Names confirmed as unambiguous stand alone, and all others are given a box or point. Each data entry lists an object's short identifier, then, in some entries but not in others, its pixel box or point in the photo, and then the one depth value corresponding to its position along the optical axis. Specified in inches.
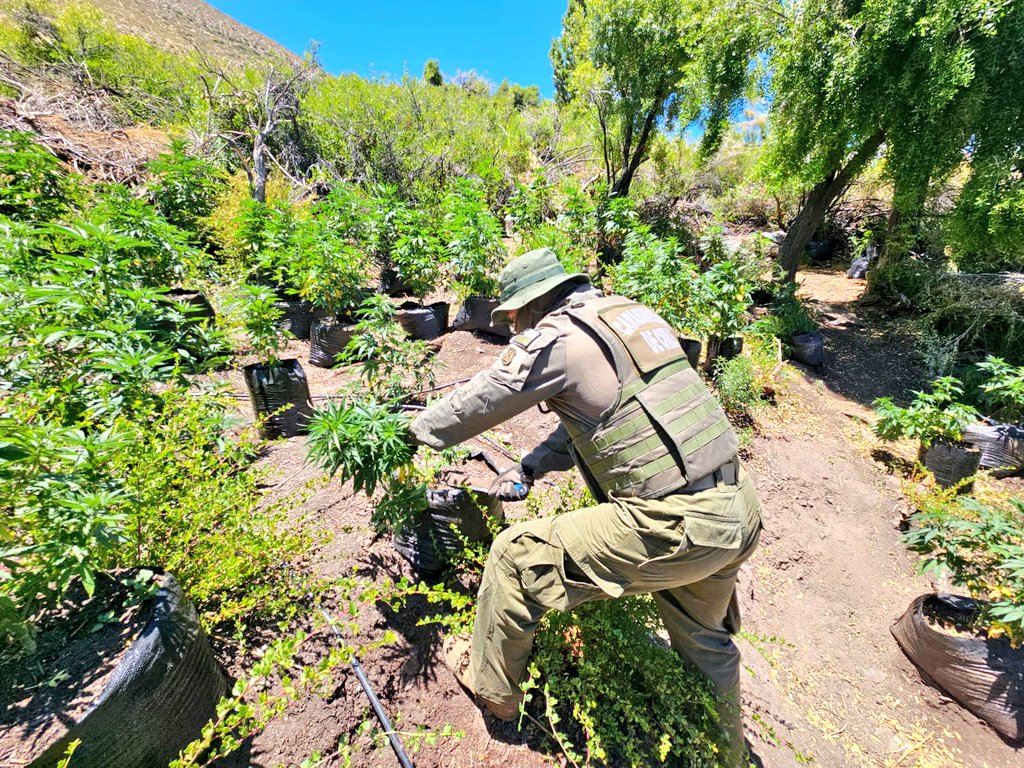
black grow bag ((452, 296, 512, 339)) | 218.2
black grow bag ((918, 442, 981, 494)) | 149.5
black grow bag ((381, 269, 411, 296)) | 261.6
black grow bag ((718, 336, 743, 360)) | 202.7
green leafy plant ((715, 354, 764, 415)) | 176.4
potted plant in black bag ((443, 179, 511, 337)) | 210.4
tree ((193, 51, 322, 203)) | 311.1
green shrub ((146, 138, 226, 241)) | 245.8
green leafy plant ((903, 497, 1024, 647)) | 81.9
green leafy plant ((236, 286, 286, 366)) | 125.0
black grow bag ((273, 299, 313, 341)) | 208.1
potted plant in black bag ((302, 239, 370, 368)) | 169.3
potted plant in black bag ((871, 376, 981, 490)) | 149.8
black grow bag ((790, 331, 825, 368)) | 239.9
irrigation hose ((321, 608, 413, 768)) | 62.0
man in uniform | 62.1
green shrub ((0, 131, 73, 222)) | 148.0
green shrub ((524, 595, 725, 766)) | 65.2
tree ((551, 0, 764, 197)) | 260.1
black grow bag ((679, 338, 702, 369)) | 188.5
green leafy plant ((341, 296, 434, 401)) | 107.3
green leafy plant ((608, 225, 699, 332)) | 180.7
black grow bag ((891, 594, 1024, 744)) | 86.0
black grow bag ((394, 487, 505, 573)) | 84.0
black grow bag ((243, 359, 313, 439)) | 128.9
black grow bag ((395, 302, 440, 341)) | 203.9
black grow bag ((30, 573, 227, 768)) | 47.9
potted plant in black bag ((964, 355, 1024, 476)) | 160.1
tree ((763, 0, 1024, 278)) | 183.8
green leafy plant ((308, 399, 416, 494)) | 73.7
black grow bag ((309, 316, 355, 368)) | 181.1
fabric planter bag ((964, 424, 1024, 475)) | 161.8
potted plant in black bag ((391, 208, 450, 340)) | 206.5
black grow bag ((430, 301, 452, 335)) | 223.1
